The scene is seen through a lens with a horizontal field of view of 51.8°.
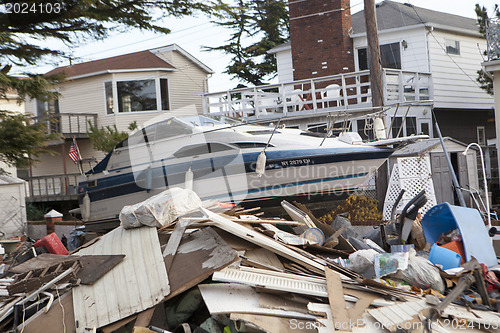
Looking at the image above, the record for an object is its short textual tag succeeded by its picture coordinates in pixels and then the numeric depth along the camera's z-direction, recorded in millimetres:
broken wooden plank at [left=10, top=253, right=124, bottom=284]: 5582
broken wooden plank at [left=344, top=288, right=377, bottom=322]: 4662
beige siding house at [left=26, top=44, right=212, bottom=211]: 23875
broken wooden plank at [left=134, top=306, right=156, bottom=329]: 5038
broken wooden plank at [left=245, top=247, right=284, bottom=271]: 5805
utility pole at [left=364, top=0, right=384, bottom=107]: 12234
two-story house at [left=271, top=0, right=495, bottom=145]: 18844
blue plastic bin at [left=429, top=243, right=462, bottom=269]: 5957
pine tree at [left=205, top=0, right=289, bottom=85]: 29875
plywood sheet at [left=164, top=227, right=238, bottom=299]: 5266
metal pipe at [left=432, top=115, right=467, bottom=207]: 8906
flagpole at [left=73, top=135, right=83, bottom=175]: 12218
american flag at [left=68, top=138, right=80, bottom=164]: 13523
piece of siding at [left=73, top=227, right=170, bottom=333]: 5156
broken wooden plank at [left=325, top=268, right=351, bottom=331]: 4535
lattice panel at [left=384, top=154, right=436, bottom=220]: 12336
